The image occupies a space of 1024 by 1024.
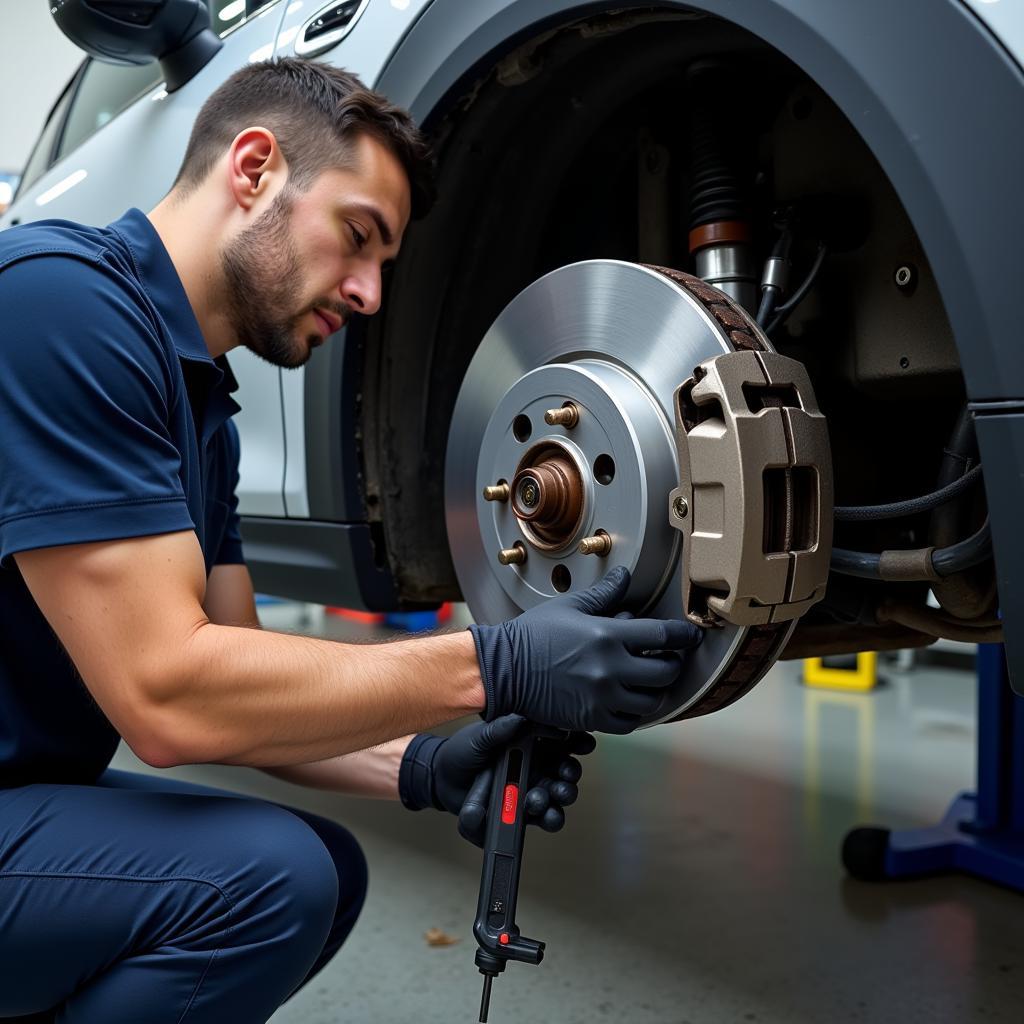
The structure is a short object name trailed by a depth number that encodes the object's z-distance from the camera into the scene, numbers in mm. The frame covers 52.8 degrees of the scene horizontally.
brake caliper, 646
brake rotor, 721
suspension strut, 840
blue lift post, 1384
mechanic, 664
